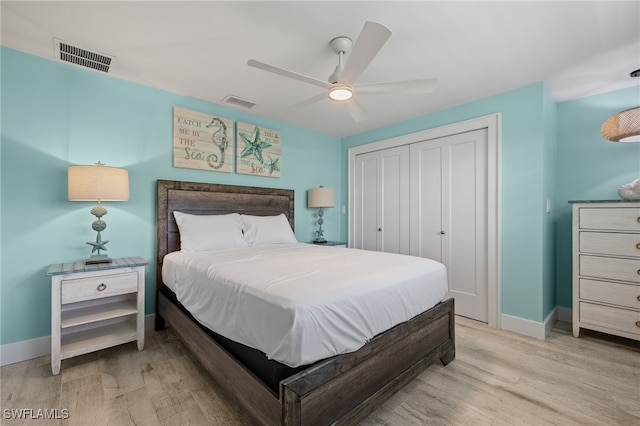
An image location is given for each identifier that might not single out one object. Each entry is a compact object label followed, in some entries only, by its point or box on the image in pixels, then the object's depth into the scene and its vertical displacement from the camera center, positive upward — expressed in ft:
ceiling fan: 5.11 +3.06
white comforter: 3.99 -1.48
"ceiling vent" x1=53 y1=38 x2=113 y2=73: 6.89 +4.17
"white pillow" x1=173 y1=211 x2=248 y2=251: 8.74 -0.64
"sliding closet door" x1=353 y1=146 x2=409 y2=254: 12.37 +0.66
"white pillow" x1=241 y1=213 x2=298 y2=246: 10.13 -0.64
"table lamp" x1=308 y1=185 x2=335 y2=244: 12.87 +0.74
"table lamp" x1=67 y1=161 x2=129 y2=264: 6.92 +0.64
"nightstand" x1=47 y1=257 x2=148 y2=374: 6.52 -2.65
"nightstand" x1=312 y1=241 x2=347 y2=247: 13.01 -1.43
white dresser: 7.73 -1.53
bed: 3.93 -2.74
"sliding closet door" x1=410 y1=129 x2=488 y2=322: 9.97 +0.14
